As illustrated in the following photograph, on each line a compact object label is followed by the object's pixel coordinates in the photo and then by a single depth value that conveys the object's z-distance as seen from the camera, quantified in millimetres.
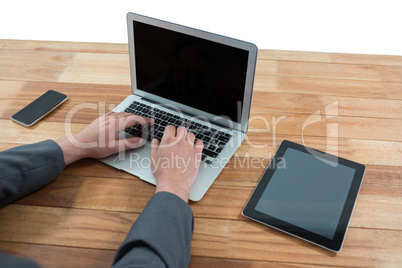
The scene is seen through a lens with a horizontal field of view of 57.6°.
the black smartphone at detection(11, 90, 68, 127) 1128
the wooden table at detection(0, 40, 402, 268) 820
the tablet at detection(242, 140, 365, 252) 846
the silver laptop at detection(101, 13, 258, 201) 936
